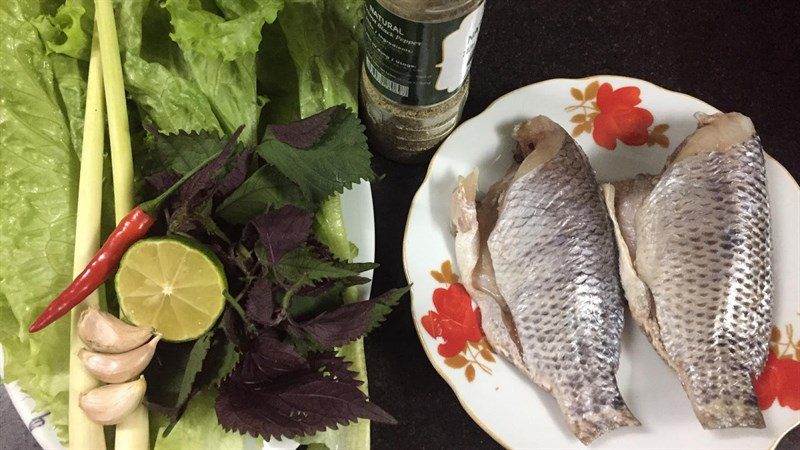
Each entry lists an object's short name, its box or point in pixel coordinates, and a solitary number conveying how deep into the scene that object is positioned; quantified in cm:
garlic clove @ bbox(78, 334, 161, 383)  28
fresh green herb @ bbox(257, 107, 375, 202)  30
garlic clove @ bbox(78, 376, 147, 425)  28
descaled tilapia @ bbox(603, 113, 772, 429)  32
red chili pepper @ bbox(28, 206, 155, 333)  28
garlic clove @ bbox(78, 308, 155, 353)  28
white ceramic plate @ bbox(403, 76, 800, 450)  33
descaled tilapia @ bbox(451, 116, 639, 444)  32
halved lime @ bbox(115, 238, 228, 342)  28
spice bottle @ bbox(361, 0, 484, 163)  29
